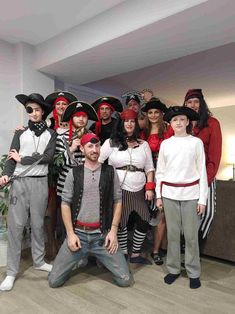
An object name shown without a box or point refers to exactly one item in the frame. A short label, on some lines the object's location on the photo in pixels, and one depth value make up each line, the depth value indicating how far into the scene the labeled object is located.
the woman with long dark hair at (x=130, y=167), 2.43
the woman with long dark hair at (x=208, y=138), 2.34
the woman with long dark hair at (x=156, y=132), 2.61
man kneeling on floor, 2.17
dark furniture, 2.61
